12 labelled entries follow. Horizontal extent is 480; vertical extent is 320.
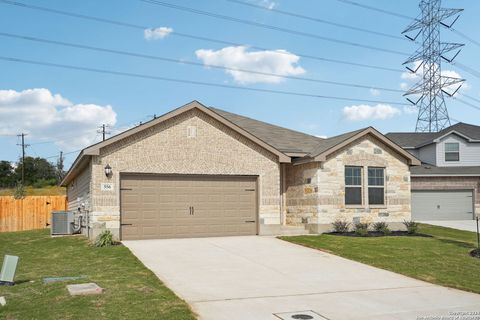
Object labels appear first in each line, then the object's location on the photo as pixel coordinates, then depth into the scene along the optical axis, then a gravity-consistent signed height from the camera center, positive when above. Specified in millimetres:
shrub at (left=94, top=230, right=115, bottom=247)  15758 -1692
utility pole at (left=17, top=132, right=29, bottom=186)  64850 +5596
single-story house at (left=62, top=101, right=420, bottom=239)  17359 +228
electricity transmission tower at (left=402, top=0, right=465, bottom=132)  49250 +12383
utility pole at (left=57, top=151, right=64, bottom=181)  77000 +3257
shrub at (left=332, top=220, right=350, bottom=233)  19859 -1666
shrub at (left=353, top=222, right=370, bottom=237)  19203 -1748
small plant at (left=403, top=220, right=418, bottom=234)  20734 -1766
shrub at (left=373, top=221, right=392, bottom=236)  19964 -1753
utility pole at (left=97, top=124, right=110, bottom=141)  61894 +6929
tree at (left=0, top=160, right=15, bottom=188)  70625 +1772
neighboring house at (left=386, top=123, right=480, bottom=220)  30688 -524
